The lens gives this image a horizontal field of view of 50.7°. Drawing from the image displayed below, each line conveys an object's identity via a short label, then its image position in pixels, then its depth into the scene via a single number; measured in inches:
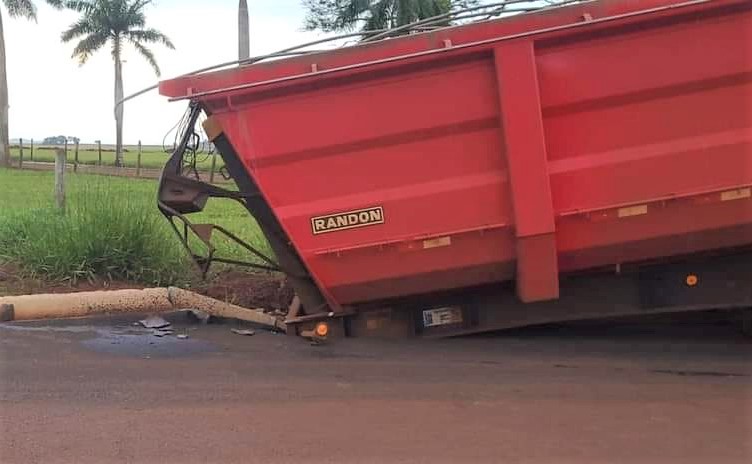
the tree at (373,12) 694.5
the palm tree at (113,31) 1663.4
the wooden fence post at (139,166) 1016.1
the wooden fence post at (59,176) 333.1
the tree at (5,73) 1365.7
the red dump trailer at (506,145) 184.1
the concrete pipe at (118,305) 232.1
